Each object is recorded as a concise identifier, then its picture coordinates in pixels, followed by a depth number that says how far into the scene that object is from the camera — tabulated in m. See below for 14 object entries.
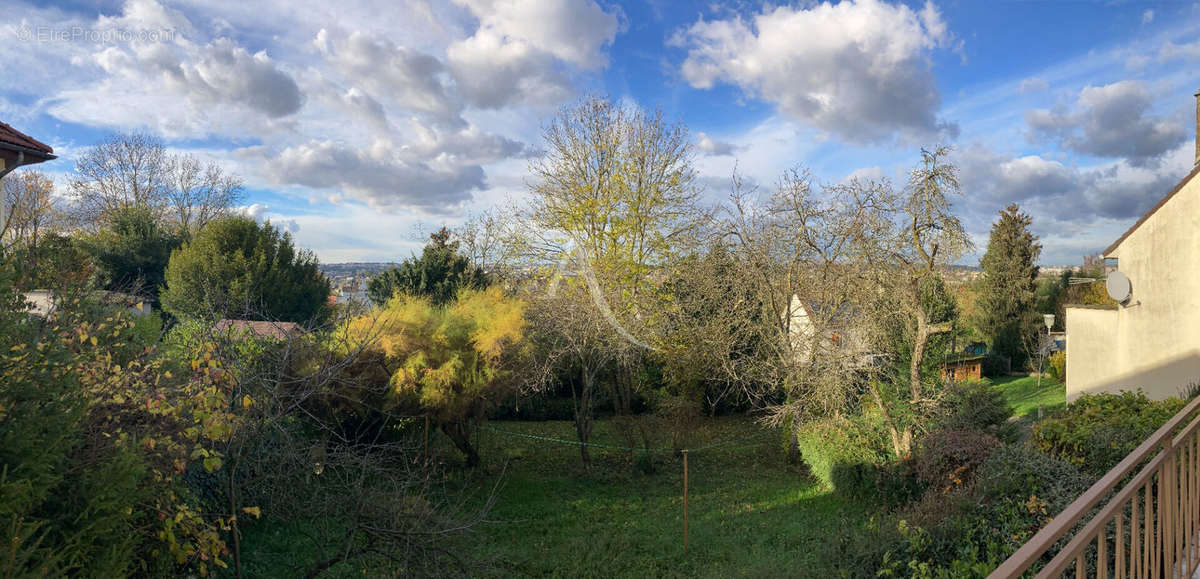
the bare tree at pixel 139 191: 22.83
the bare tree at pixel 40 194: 18.67
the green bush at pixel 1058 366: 20.33
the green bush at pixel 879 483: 8.83
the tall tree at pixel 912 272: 8.63
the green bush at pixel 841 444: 9.40
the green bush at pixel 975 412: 8.95
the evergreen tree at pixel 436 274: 20.06
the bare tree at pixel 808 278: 9.81
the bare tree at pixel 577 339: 11.95
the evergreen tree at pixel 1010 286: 23.91
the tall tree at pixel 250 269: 18.33
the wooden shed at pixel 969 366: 19.77
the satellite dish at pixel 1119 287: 10.27
